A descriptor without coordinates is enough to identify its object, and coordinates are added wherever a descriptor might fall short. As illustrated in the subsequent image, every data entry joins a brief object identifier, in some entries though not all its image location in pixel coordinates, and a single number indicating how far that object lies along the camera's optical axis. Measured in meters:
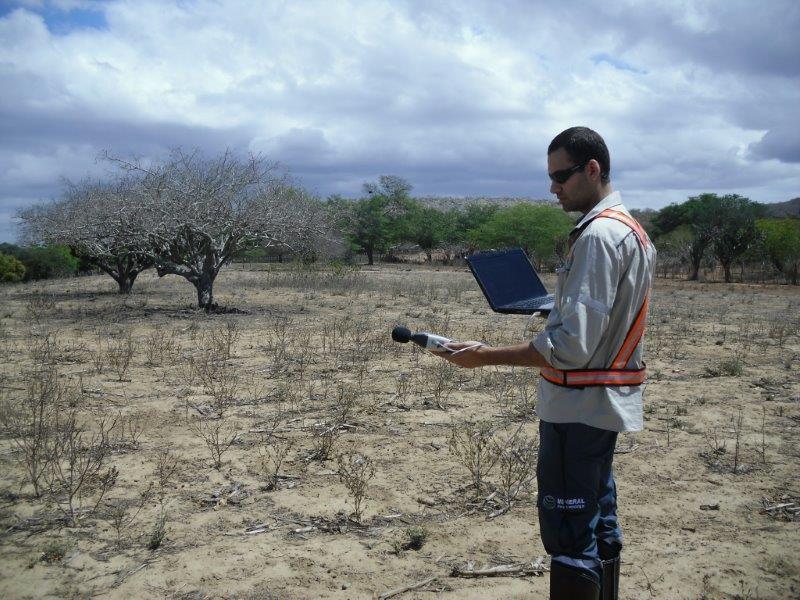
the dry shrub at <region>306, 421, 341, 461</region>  4.73
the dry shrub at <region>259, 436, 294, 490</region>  4.28
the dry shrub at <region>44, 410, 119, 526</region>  3.79
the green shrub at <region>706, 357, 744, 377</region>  7.70
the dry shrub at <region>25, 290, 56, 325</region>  12.99
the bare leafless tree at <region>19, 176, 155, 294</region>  13.44
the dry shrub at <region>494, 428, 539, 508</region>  4.05
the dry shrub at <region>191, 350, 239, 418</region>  6.15
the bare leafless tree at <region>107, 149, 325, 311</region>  13.17
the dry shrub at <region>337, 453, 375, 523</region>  3.85
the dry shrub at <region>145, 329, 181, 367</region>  8.22
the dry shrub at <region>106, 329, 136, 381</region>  7.44
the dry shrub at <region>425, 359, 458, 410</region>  6.38
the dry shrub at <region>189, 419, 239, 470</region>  4.66
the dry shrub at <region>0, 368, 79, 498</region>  4.11
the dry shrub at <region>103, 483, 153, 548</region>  3.52
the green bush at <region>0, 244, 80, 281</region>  28.84
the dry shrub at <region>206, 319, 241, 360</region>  8.73
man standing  1.96
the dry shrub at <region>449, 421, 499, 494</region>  4.19
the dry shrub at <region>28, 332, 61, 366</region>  8.05
